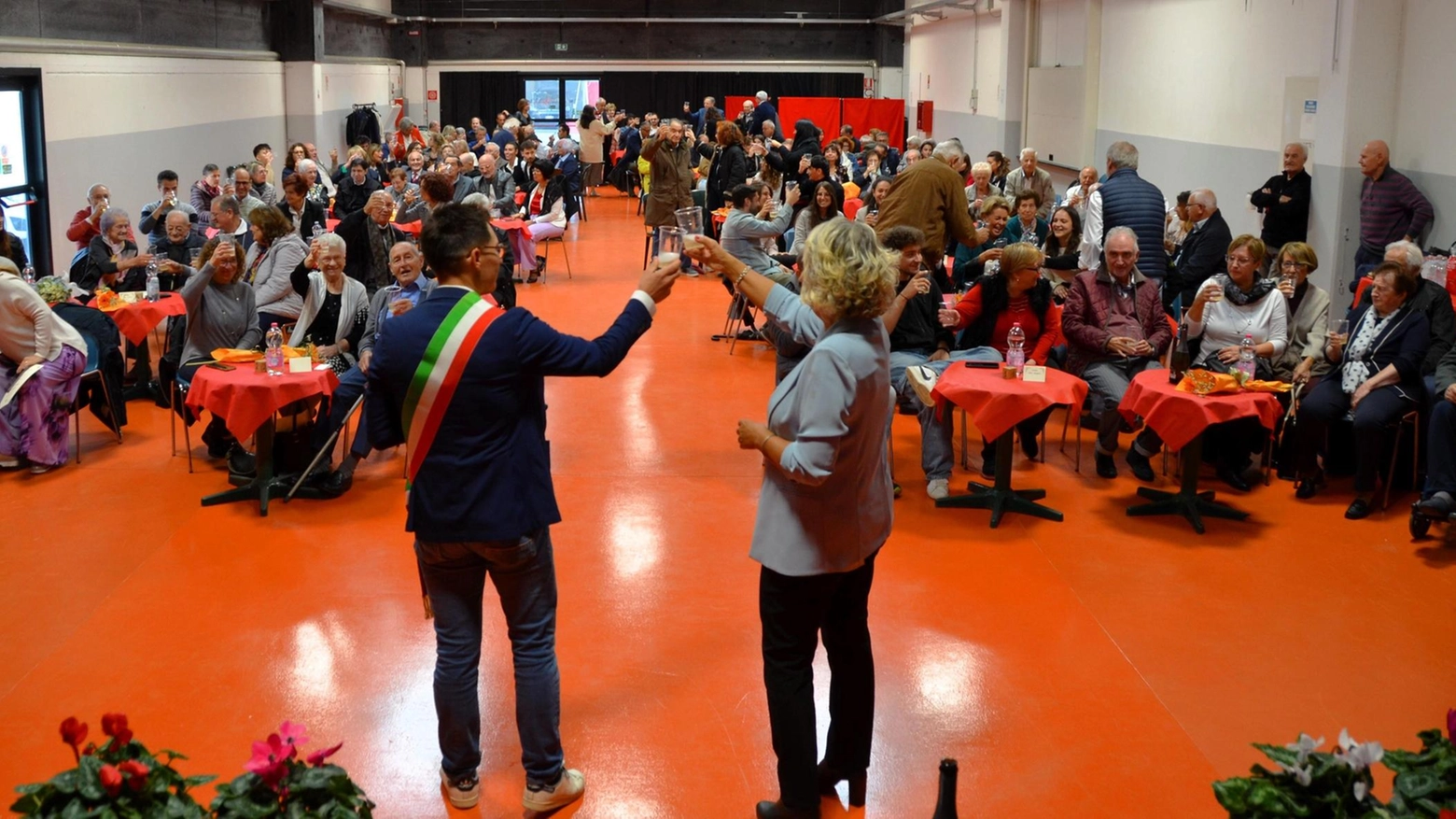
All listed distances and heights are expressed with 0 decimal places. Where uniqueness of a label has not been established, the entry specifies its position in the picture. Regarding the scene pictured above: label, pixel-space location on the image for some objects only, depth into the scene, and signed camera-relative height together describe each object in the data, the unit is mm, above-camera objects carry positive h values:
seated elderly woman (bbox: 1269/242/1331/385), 6359 -552
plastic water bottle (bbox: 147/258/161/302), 7621 -580
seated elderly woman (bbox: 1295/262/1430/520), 5848 -815
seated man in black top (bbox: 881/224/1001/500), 5773 -732
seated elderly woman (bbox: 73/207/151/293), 8047 -439
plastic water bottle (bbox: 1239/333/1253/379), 5816 -711
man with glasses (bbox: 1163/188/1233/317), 7953 -316
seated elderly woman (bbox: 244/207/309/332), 6766 -406
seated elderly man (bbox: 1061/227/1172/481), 6316 -651
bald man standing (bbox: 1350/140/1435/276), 7684 -51
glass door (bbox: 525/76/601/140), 26750 +1867
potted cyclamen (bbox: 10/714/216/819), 2045 -940
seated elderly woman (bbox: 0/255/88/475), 6250 -882
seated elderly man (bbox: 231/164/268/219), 10258 -8
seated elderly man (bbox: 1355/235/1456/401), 5918 -498
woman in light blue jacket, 2943 -673
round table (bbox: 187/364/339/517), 5582 -872
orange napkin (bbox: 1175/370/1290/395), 5629 -795
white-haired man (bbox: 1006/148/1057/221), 10461 +119
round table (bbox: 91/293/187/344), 7363 -720
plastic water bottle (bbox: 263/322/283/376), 5781 -718
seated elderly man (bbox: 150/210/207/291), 7949 -402
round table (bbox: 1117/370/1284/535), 5500 -919
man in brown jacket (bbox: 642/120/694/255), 12992 +188
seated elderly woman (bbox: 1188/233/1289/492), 6258 -606
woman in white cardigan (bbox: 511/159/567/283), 11727 -218
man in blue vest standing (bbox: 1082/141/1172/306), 7922 -85
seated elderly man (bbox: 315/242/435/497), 6020 -771
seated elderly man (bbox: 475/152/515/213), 12656 +51
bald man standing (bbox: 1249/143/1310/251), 8484 -28
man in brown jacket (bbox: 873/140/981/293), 7418 -46
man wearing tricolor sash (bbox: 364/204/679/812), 3023 -572
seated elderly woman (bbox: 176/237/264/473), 6285 -602
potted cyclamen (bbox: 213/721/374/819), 2141 -979
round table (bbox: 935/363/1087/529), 5535 -864
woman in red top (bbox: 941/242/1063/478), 6352 -568
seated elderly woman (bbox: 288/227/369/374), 6188 -579
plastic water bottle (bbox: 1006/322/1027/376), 5852 -678
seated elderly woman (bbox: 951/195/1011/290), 7860 -258
